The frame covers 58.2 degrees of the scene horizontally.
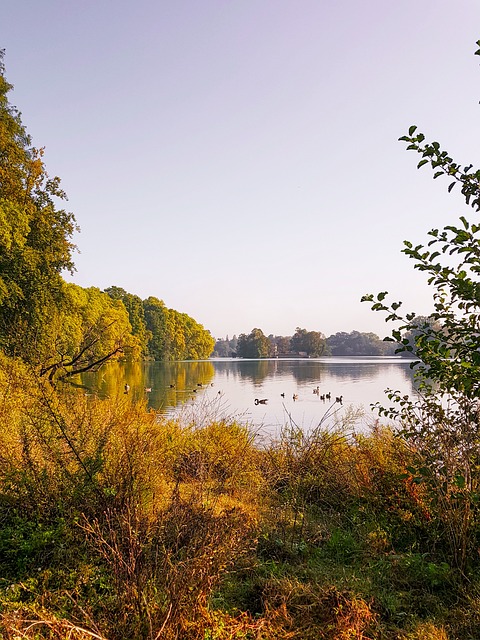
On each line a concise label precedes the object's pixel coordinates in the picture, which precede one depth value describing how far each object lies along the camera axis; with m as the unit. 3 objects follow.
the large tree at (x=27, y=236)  13.44
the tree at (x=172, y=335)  77.50
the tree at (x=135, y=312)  68.06
